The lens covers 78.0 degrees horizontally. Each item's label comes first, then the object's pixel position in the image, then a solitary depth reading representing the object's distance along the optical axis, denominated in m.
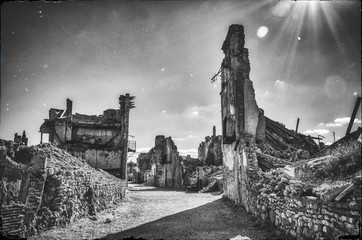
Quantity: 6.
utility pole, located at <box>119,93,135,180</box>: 22.05
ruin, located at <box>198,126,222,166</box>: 30.22
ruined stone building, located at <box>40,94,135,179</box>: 21.11
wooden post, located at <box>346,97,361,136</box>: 8.67
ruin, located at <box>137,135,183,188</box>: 28.54
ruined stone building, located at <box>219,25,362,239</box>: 4.42
